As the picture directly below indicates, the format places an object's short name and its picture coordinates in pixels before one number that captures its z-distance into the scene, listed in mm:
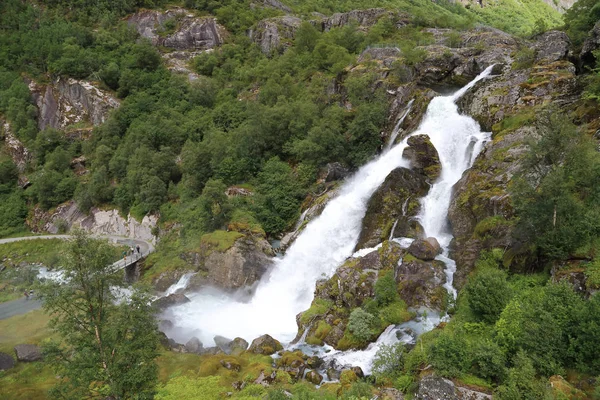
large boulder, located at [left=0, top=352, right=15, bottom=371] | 22312
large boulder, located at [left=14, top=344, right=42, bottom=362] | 23016
